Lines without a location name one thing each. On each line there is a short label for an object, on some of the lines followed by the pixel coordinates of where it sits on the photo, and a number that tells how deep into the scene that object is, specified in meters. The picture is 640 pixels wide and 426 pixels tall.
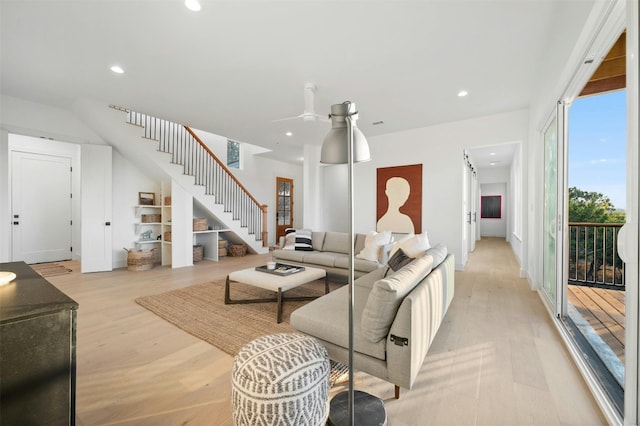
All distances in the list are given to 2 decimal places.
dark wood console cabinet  0.93
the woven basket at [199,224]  6.00
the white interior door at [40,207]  5.47
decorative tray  3.23
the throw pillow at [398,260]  2.73
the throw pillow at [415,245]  2.87
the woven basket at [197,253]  6.10
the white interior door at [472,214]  7.33
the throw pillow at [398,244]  3.40
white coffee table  2.88
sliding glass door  2.59
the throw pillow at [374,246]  4.03
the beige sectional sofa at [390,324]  1.53
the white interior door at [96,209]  4.83
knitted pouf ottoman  1.21
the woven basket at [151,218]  5.67
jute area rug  2.48
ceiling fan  3.58
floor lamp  1.37
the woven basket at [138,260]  5.09
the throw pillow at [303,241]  4.79
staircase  5.45
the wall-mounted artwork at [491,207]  10.58
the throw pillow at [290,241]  4.88
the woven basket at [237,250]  6.77
